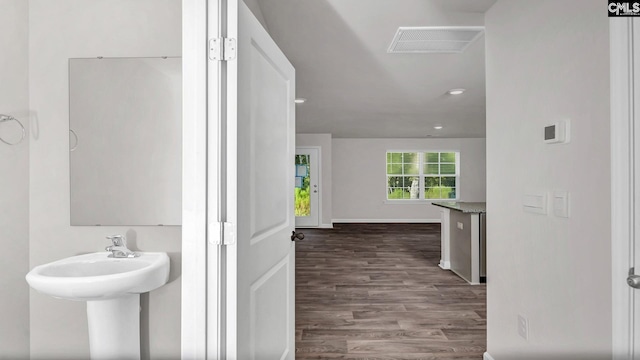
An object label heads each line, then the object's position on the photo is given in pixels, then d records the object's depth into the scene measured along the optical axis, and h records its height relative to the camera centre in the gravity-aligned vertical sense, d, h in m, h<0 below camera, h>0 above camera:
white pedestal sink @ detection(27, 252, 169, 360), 1.41 -0.43
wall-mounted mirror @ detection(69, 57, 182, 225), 1.83 +0.21
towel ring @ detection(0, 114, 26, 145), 1.69 +0.29
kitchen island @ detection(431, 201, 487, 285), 3.93 -0.70
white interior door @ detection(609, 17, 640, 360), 1.18 -0.02
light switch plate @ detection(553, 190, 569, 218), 1.54 -0.10
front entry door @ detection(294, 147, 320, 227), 8.52 -0.14
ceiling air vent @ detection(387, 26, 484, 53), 2.52 +1.05
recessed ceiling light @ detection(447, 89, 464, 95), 4.42 +1.09
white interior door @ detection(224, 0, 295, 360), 1.34 -0.06
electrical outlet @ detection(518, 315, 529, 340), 1.84 -0.76
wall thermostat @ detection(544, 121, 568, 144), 1.53 +0.20
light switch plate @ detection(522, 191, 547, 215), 1.69 -0.11
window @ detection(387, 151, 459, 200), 9.27 +0.13
